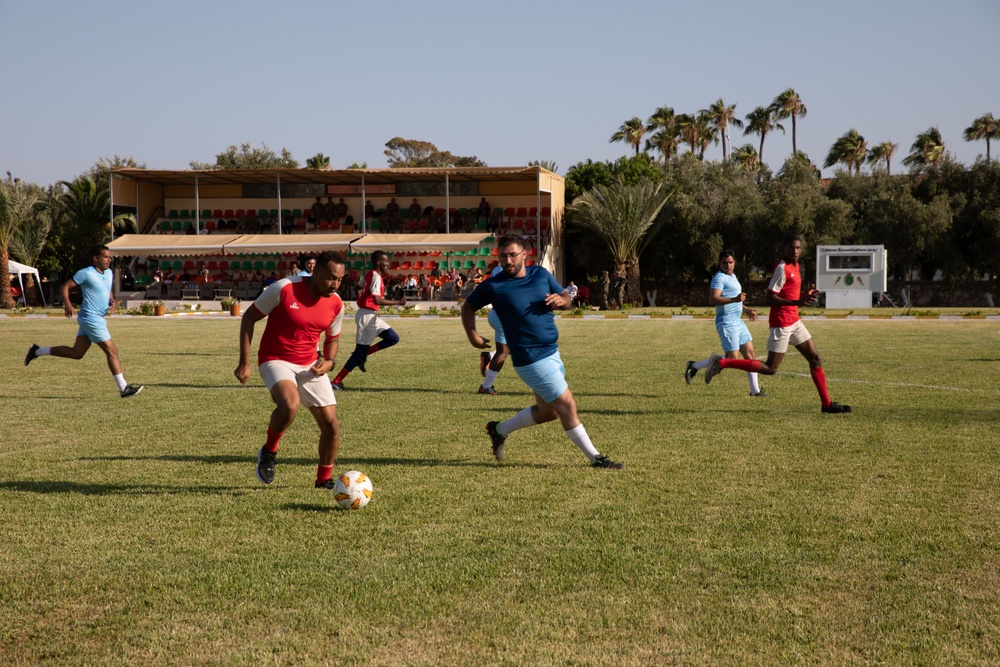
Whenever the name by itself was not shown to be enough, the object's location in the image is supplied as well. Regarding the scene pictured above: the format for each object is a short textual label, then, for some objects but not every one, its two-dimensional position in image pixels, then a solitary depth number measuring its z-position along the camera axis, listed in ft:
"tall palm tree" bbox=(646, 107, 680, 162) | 249.75
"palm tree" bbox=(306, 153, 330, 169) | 240.73
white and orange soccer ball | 21.21
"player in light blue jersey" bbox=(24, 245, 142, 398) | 42.57
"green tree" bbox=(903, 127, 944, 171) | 216.74
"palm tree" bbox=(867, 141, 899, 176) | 240.53
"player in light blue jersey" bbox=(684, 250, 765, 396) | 41.86
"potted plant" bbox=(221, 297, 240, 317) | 131.13
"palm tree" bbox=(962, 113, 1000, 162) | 216.95
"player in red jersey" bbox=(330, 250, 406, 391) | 47.26
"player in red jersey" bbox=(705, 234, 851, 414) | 36.46
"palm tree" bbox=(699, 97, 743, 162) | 255.50
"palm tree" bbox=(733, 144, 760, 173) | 253.24
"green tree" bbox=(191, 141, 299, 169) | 255.29
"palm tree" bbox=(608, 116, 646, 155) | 250.78
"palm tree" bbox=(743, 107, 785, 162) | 253.03
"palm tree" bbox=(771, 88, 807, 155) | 249.34
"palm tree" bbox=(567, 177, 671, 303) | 165.37
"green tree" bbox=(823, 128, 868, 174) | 229.86
